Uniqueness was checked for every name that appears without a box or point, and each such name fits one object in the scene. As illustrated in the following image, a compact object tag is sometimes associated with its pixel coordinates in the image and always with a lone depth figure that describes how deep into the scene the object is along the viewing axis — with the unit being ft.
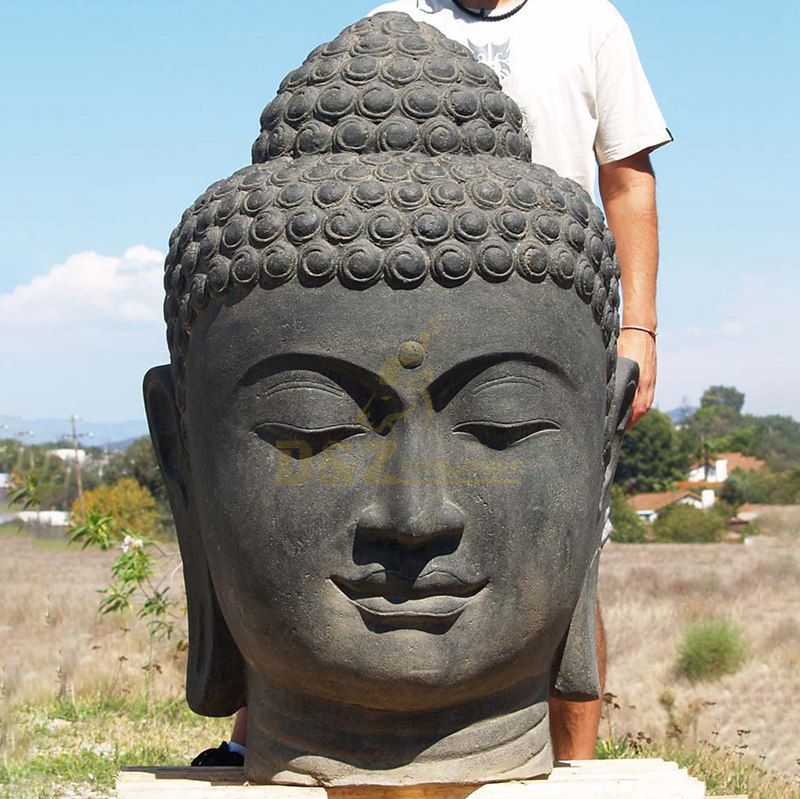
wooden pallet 9.37
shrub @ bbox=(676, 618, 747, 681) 32.09
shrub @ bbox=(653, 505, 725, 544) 96.74
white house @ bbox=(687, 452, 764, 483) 178.72
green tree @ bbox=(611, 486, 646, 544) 96.23
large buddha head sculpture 8.91
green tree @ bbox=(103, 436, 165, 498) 122.84
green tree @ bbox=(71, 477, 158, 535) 62.18
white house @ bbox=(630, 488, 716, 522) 138.89
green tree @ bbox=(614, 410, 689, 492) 138.51
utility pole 77.63
